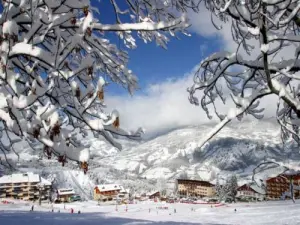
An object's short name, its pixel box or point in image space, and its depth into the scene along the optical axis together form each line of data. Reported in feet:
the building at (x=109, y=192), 369.42
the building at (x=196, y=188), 492.54
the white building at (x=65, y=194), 305.84
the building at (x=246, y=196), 307.82
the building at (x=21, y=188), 332.39
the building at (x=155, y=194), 415.78
